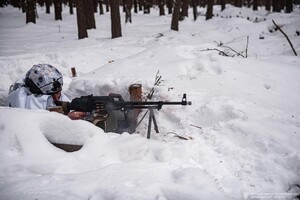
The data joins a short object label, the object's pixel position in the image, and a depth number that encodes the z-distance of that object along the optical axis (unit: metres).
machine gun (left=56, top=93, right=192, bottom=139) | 3.84
